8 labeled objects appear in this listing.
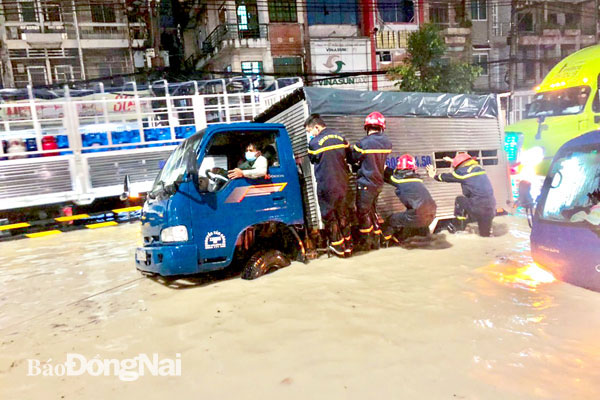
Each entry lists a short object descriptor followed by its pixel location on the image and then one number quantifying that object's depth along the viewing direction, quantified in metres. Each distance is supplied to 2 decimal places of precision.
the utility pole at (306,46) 20.69
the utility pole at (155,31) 19.72
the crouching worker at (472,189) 5.65
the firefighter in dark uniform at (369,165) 4.91
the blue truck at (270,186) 3.96
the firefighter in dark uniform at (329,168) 4.63
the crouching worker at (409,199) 5.17
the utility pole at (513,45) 20.65
